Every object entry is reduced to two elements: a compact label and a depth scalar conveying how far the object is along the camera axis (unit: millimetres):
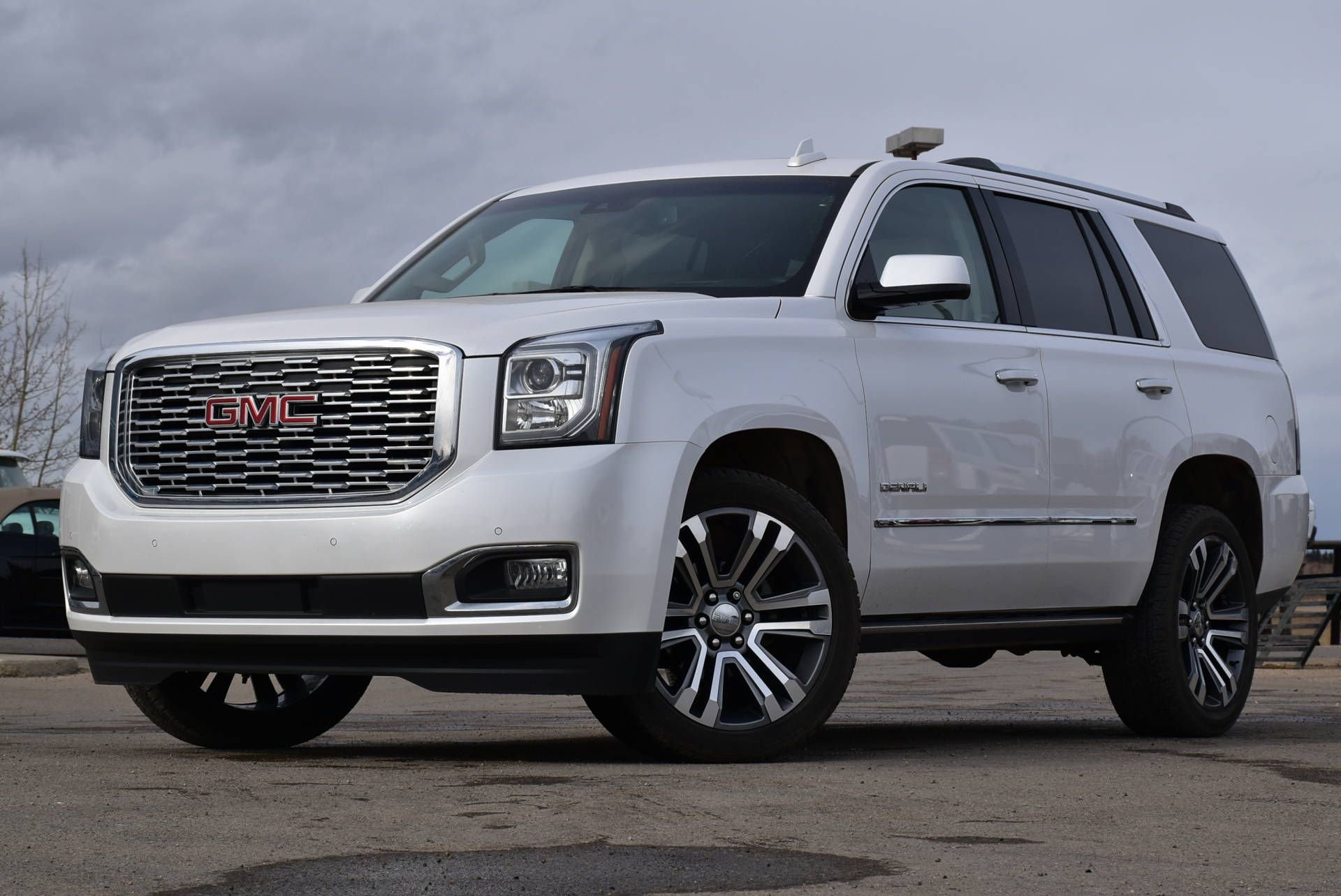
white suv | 5727
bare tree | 38656
